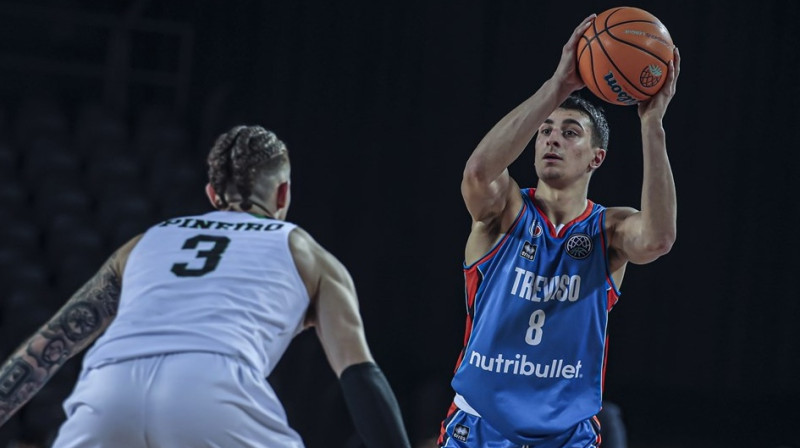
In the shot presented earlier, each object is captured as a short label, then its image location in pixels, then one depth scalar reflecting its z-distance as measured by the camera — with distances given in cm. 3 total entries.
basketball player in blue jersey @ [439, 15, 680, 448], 814
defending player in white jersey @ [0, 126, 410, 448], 533
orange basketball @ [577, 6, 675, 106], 809
